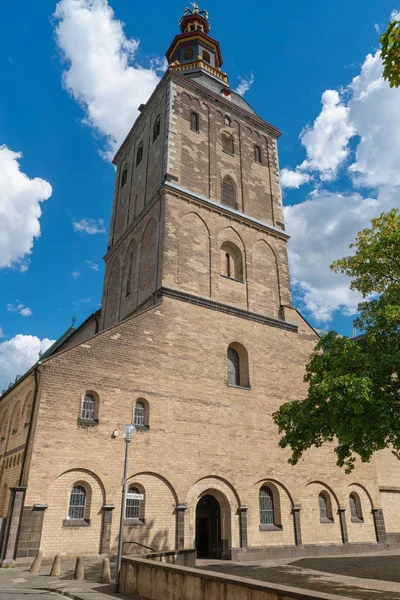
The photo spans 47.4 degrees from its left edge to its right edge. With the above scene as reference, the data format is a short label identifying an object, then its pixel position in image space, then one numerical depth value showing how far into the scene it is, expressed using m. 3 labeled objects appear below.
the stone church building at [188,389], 14.77
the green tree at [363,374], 10.84
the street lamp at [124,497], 10.34
